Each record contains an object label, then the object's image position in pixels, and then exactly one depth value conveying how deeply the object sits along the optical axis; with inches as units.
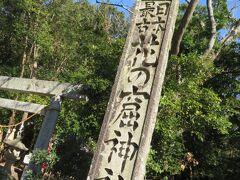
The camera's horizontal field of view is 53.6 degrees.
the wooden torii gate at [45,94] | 205.1
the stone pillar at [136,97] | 85.6
